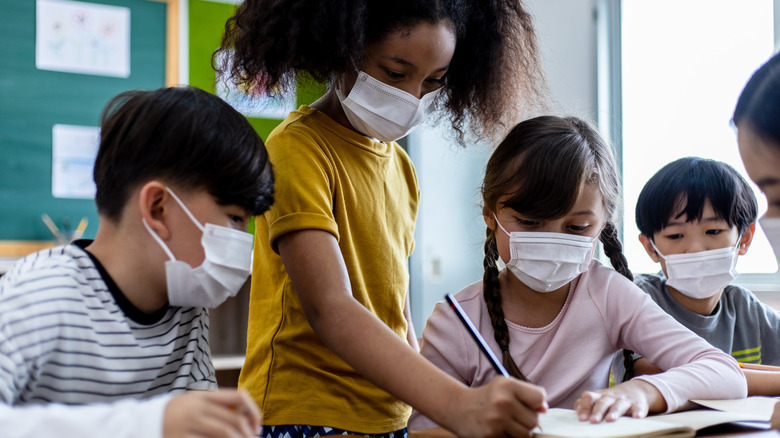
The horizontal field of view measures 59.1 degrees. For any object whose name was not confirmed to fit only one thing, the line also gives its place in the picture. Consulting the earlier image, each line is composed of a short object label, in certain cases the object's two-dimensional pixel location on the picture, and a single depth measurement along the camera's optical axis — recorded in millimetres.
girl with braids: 1085
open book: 691
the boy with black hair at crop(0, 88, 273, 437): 731
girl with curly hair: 937
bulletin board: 2637
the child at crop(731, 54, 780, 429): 805
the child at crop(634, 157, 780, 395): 1417
